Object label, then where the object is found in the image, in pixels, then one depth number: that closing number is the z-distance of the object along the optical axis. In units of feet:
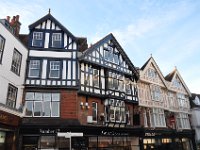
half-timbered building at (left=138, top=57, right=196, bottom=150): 83.97
